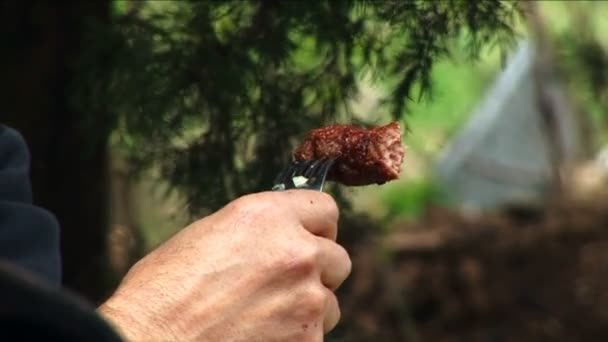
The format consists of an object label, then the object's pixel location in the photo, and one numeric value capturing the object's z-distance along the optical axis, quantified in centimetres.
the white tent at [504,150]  634
